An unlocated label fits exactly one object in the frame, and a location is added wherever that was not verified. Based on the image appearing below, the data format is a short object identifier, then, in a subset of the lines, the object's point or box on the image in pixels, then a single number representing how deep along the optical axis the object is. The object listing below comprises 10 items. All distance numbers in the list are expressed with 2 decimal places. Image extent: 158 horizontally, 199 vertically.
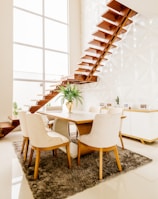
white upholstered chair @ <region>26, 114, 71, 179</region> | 1.84
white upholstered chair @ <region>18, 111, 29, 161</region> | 2.27
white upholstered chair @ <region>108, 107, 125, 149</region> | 2.87
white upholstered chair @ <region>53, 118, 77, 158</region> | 2.96
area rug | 1.59
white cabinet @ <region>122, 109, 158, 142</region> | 3.12
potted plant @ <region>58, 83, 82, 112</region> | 2.94
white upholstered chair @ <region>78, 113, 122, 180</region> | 1.80
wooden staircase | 3.36
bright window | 5.02
